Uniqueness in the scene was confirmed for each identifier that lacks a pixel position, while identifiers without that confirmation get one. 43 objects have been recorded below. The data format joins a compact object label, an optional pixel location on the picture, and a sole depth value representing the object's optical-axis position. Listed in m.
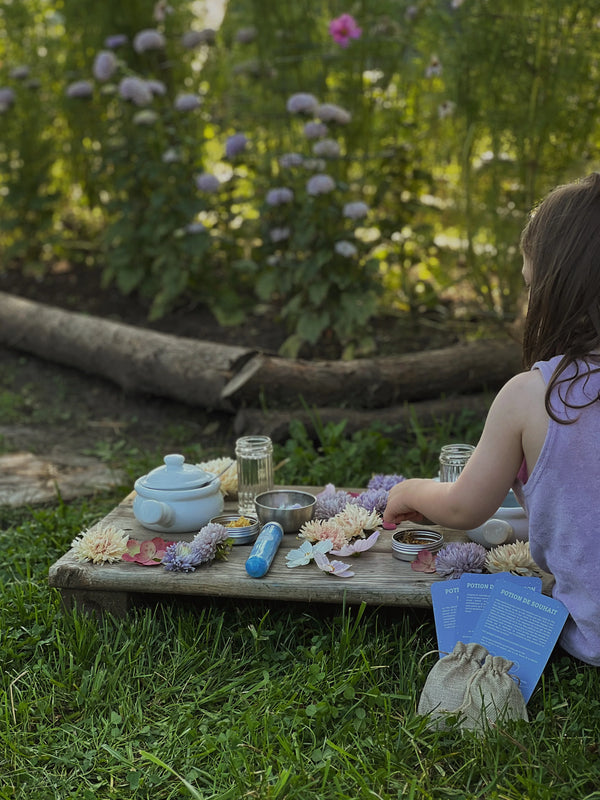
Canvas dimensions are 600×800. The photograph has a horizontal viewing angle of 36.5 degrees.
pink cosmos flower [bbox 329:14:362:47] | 3.93
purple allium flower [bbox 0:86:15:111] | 5.21
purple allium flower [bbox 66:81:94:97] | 4.89
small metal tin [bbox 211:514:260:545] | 2.24
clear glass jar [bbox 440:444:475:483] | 2.30
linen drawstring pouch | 1.76
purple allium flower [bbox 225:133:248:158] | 4.23
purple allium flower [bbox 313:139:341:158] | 4.02
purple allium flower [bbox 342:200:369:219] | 4.01
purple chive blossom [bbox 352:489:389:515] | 2.40
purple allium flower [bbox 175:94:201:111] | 4.38
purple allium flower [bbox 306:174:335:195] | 3.95
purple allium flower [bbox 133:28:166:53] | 4.57
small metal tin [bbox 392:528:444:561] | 2.14
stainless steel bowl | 2.30
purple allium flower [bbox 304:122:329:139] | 4.02
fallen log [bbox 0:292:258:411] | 3.70
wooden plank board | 2.02
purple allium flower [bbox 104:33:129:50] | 4.73
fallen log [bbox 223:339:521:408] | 3.54
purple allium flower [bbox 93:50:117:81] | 4.50
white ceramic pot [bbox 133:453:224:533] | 2.24
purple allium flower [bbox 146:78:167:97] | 4.53
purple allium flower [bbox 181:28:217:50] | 4.41
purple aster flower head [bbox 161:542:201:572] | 2.08
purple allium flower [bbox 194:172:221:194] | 4.39
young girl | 1.78
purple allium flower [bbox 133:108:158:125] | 4.58
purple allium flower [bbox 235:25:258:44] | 4.25
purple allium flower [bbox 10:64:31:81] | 5.11
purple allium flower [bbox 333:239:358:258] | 4.00
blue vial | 2.04
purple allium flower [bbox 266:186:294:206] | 4.13
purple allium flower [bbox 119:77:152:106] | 4.43
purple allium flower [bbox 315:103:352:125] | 3.96
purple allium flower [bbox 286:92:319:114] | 3.94
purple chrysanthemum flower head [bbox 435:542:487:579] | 2.06
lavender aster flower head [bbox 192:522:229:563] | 2.11
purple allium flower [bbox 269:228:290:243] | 4.21
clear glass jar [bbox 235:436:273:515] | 2.45
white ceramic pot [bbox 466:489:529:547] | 2.19
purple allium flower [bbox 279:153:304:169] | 4.24
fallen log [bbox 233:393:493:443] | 3.42
